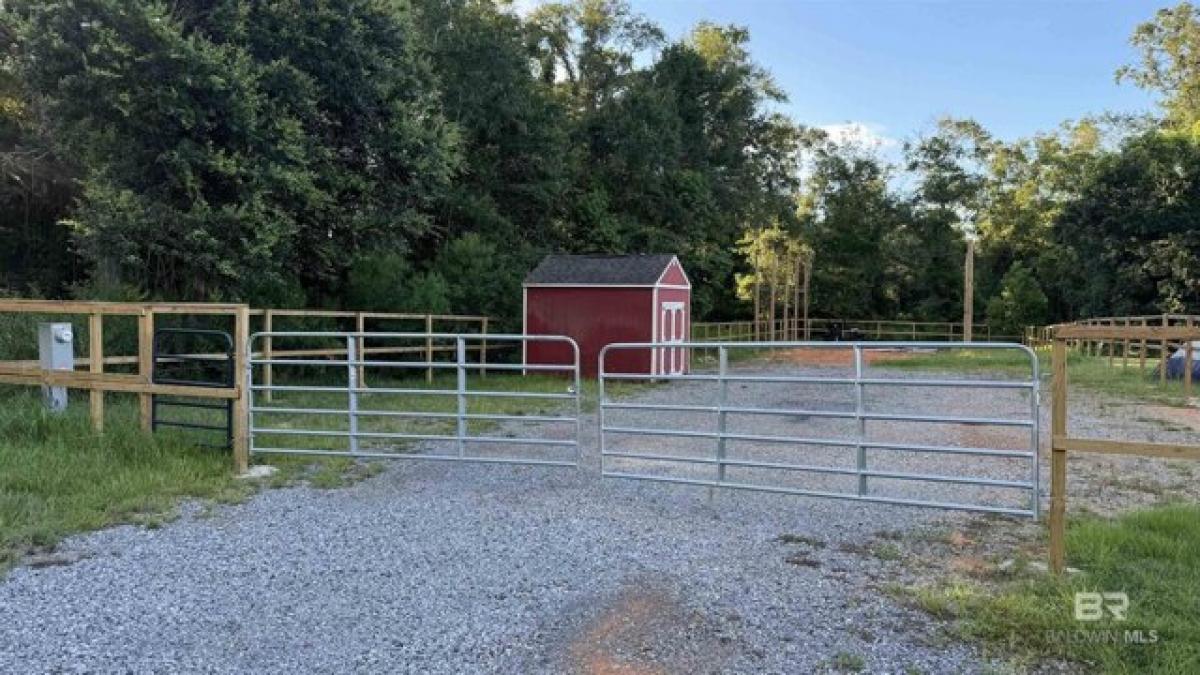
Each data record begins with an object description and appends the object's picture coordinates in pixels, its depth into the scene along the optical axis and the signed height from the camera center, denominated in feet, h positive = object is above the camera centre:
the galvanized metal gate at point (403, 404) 23.35 -4.87
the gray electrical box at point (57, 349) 26.52 -1.91
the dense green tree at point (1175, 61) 118.32 +35.22
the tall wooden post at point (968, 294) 77.71 +0.86
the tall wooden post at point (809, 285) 112.35 +2.30
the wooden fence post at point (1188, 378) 41.93 -3.57
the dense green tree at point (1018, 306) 116.26 -0.32
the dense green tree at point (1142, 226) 89.97 +8.83
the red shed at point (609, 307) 54.80 -0.64
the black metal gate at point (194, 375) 23.65 -3.55
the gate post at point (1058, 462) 14.24 -2.71
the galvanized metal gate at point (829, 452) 17.15 -4.85
